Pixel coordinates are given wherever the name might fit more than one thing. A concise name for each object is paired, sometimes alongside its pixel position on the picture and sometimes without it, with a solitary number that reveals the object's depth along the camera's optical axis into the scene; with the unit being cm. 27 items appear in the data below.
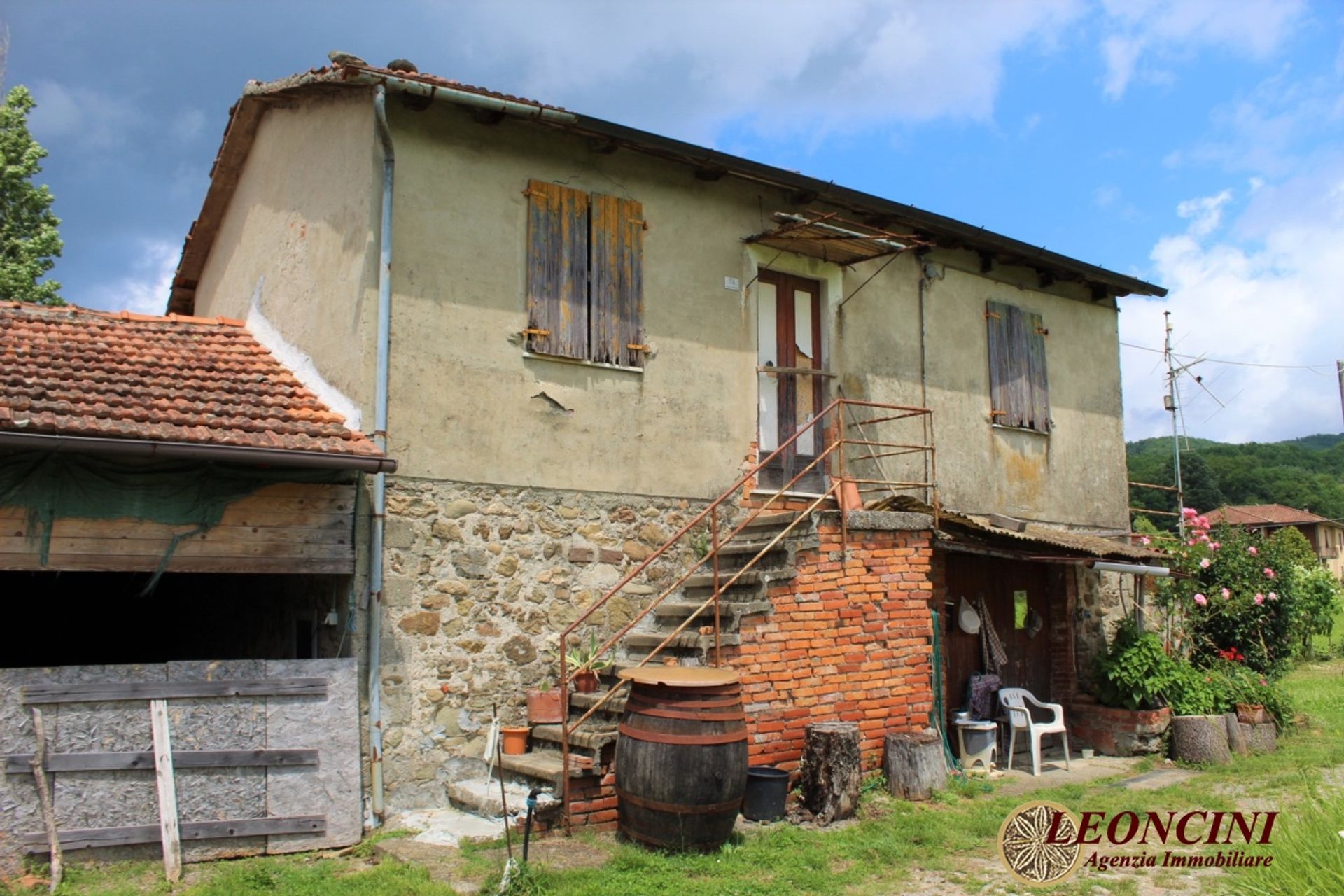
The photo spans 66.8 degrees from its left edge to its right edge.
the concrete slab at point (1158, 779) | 974
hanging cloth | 1158
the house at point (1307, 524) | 4244
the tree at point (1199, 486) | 4816
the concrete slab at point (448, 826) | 708
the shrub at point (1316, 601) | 1652
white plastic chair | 1045
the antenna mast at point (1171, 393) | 1714
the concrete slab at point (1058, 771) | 965
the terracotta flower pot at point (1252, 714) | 1134
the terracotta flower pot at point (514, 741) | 810
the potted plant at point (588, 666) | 842
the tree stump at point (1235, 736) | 1110
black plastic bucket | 771
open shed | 645
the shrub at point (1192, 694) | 1144
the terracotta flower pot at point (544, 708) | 823
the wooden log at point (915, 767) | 859
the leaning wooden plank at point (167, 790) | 644
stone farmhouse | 814
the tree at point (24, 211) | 1573
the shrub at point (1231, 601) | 1337
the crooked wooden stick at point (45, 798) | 624
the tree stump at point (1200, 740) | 1074
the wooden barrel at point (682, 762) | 676
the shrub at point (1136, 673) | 1141
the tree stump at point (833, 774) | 787
